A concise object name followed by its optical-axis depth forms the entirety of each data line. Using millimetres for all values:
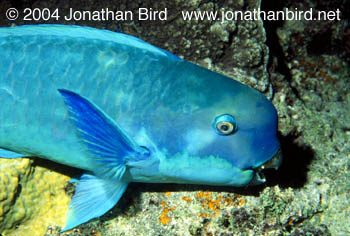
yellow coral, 755
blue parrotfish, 699
